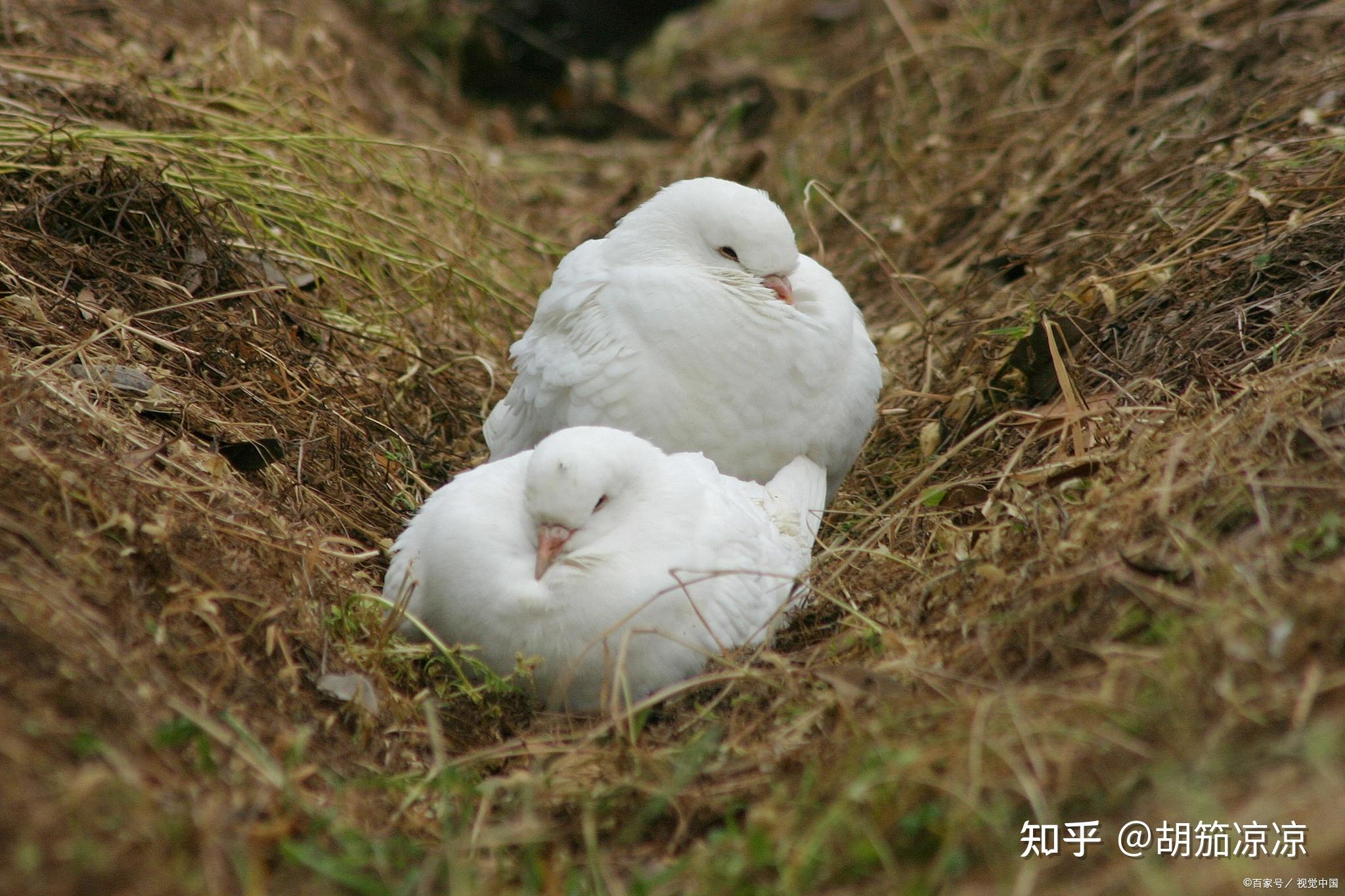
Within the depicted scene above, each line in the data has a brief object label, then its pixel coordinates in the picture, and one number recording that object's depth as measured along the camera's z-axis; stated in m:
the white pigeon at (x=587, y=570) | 6.90
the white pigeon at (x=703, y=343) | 8.42
